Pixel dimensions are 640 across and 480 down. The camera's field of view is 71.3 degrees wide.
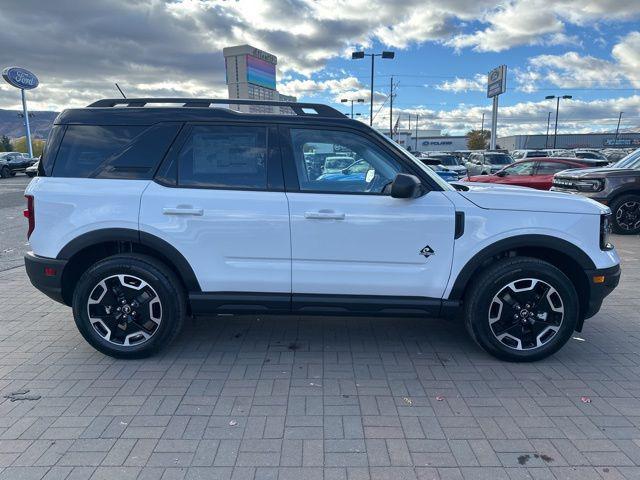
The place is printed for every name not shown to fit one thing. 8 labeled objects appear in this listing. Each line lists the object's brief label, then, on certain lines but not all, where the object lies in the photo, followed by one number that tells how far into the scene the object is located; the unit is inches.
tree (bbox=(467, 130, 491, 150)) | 3435.0
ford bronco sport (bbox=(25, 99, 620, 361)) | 136.2
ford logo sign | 1466.7
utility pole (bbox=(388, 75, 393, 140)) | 1716.3
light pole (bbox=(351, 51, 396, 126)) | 1004.6
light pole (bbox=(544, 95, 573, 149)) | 2069.4
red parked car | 512.1
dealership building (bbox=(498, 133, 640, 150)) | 3550.9
